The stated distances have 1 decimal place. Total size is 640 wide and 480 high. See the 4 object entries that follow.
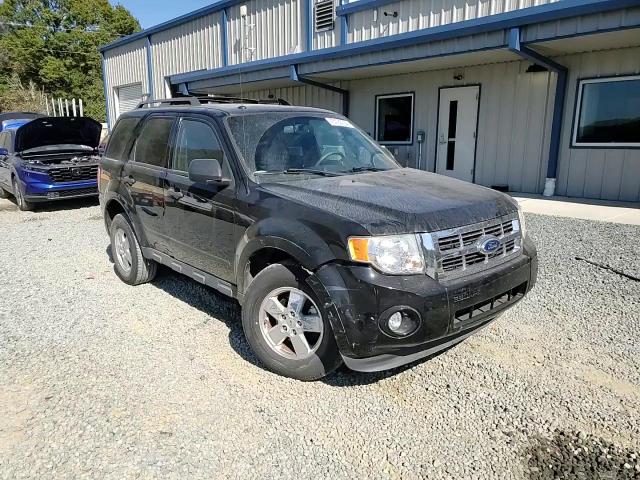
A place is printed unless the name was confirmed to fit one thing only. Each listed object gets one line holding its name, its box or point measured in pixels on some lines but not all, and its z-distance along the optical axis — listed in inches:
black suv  106.0
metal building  348.5
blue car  382.0
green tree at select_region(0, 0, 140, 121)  1697.8
